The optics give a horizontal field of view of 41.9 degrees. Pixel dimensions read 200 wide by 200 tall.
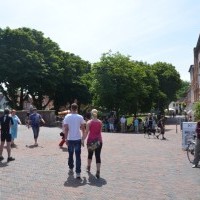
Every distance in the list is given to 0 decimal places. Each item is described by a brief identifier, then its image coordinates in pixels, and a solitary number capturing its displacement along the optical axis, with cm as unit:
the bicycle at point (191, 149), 886
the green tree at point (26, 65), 2747
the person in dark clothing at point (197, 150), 782
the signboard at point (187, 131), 1135
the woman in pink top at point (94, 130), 639
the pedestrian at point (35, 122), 1105
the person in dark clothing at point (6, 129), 797
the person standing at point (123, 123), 2332
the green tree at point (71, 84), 3319
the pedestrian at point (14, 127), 1059
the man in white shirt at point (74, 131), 630
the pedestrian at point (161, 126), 1657
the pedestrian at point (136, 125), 2283
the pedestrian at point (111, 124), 2298
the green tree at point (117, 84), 2648
